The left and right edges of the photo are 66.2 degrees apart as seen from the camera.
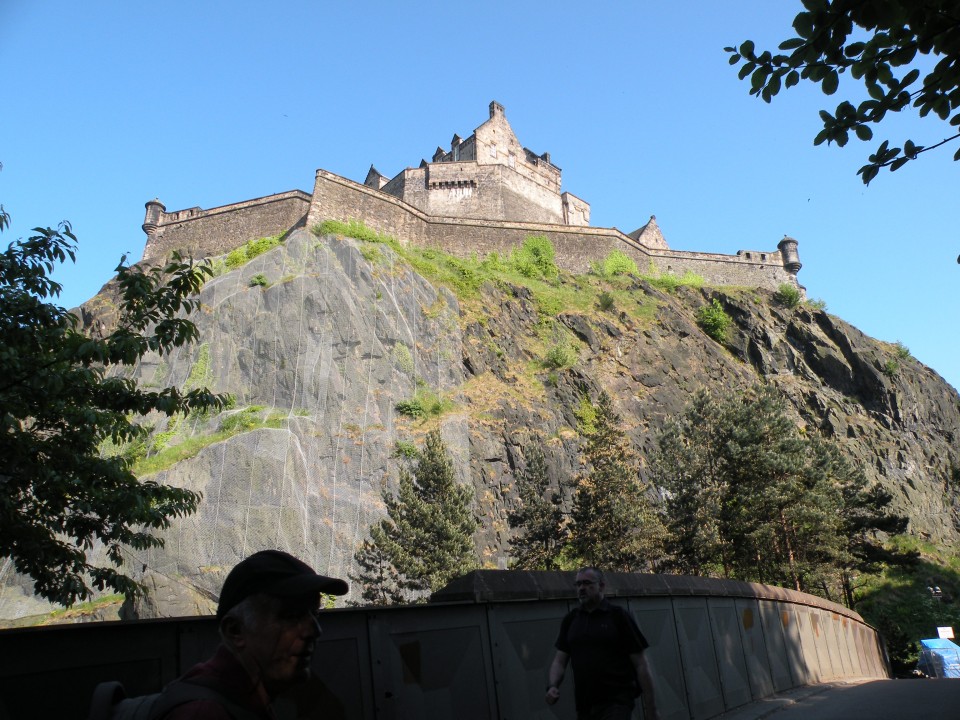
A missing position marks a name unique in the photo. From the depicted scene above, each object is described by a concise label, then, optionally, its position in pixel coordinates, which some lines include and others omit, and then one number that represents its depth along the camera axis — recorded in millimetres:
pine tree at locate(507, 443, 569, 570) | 29641
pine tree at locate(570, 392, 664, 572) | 28266
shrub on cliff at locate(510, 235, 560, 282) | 50625
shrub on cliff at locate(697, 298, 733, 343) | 53094
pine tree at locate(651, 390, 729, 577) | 29062
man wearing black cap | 1962
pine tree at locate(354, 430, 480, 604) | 25703
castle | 46969
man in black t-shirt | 5273
